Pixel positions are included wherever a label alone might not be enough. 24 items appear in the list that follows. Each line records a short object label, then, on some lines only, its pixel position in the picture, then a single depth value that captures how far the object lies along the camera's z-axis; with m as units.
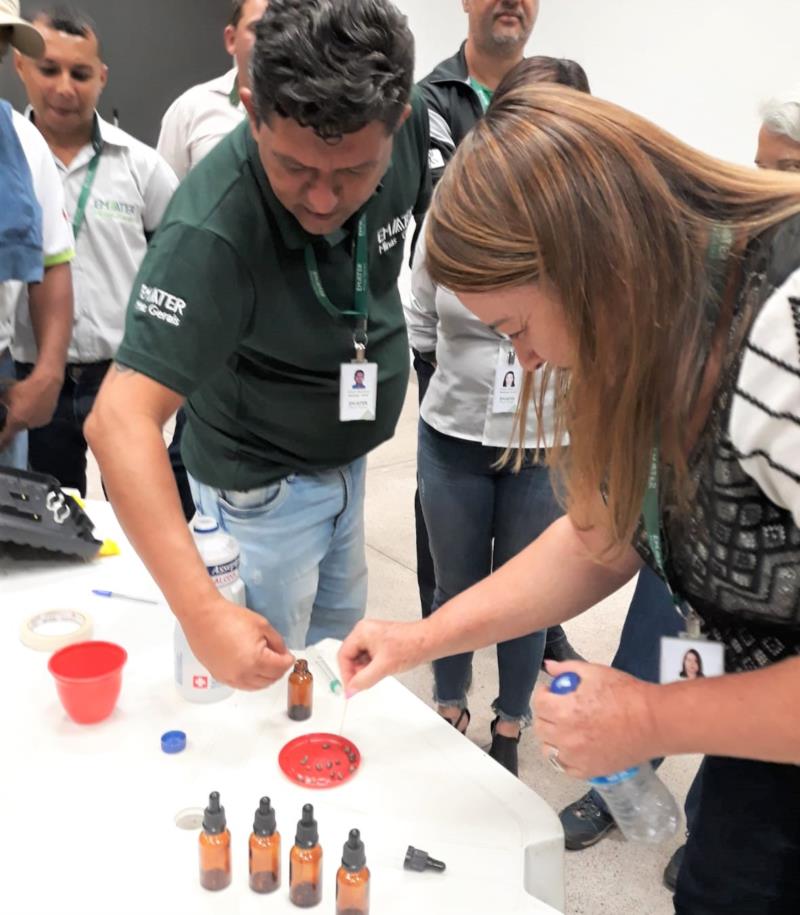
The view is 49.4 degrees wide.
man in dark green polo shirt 1.03
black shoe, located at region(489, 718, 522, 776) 1.98
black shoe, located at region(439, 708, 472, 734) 2.06
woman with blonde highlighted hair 0.72
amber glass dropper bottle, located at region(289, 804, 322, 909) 0.85
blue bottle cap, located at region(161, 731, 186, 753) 1.06
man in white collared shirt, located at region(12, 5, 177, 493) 2.36
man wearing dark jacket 2.09
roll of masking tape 1.26
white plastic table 0.87
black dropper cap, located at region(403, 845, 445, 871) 0.90
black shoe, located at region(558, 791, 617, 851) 1.87
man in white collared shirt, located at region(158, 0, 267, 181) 2.61
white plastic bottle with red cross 1.14
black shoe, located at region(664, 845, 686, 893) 1.77
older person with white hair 1.84
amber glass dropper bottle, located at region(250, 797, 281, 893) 0.87
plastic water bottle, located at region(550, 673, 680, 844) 0.93
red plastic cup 1.08
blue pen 1.39
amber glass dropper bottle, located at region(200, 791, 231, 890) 0.87
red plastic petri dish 1.02
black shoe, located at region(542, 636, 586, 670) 2.48
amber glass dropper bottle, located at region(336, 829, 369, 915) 0.83
